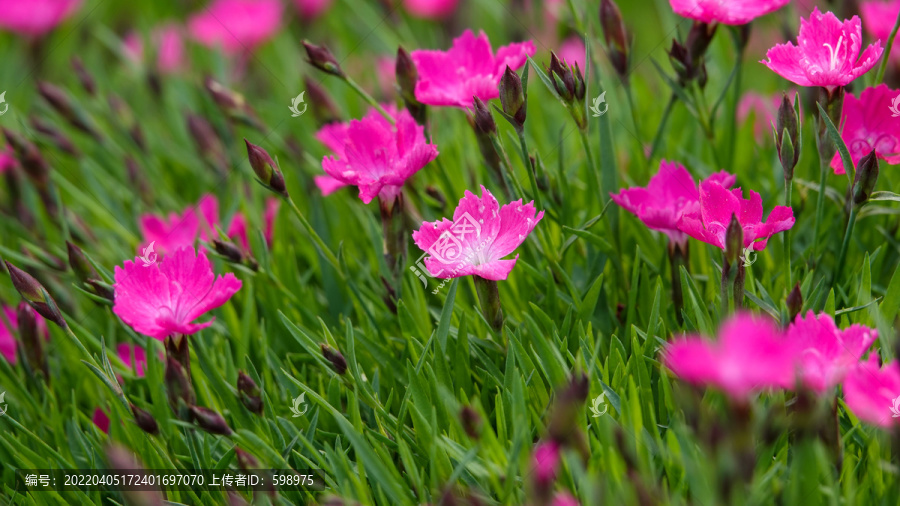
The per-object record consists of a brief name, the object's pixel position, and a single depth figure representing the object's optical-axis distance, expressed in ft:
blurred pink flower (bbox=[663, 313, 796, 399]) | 1.93
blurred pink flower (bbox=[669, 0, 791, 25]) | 2.17
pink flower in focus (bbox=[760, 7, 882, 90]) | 2.11
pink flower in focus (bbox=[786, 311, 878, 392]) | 2.03
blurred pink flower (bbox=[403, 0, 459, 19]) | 2.77
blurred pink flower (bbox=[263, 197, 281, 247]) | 2.34
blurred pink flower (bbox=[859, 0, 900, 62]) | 2.36
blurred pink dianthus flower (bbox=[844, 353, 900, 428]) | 2.01
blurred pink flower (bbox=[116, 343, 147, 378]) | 2.28
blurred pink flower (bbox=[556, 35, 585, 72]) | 2.74
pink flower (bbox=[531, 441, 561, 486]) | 1.99
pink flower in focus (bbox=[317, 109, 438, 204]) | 2.16
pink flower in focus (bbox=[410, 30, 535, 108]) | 2.20
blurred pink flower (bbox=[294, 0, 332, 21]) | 3.15
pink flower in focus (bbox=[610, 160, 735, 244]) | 2.16
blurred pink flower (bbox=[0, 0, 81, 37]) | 3.30
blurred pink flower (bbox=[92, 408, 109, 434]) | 2.24
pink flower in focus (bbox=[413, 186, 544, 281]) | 2.12
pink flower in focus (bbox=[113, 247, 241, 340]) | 2.12
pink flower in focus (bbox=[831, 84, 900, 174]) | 2.17
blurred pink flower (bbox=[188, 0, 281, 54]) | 3.05
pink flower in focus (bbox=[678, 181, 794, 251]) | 2.10
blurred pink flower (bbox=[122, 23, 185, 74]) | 2.92
